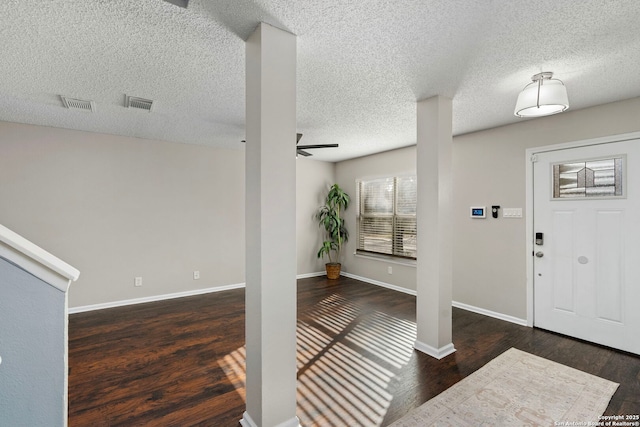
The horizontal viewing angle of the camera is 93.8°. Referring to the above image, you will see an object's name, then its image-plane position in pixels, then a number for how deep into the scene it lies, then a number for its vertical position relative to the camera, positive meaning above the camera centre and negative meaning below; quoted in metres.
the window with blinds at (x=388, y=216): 5.12 -0.07
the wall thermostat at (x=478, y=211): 3.98 +0.01
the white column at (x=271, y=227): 1.76 -0.09
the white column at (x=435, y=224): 2.83 -0.11
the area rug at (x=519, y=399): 1.98 -1.36
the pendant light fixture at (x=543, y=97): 2.27 +0.89
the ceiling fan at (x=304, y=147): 3.83 +0.92
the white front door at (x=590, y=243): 2.88 -0.33
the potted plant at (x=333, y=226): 6.14 -0.28
